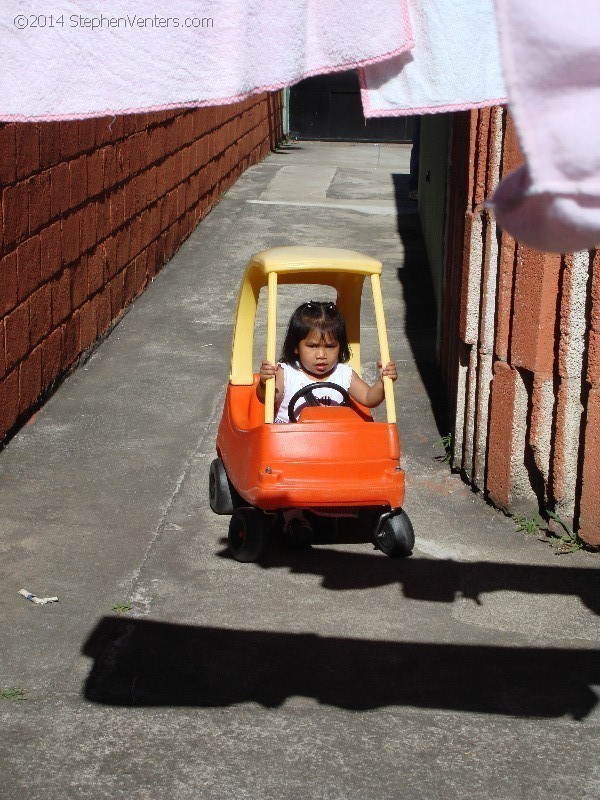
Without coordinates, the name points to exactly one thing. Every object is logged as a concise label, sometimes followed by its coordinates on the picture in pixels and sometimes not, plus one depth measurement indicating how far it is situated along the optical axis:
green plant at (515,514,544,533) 5.58
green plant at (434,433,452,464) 6.48
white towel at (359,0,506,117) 2.92
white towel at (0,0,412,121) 2.81
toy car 5.06
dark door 24.59
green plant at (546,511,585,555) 5.36
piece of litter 4.71
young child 5.58
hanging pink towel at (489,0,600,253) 1.66
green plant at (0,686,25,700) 4.01
